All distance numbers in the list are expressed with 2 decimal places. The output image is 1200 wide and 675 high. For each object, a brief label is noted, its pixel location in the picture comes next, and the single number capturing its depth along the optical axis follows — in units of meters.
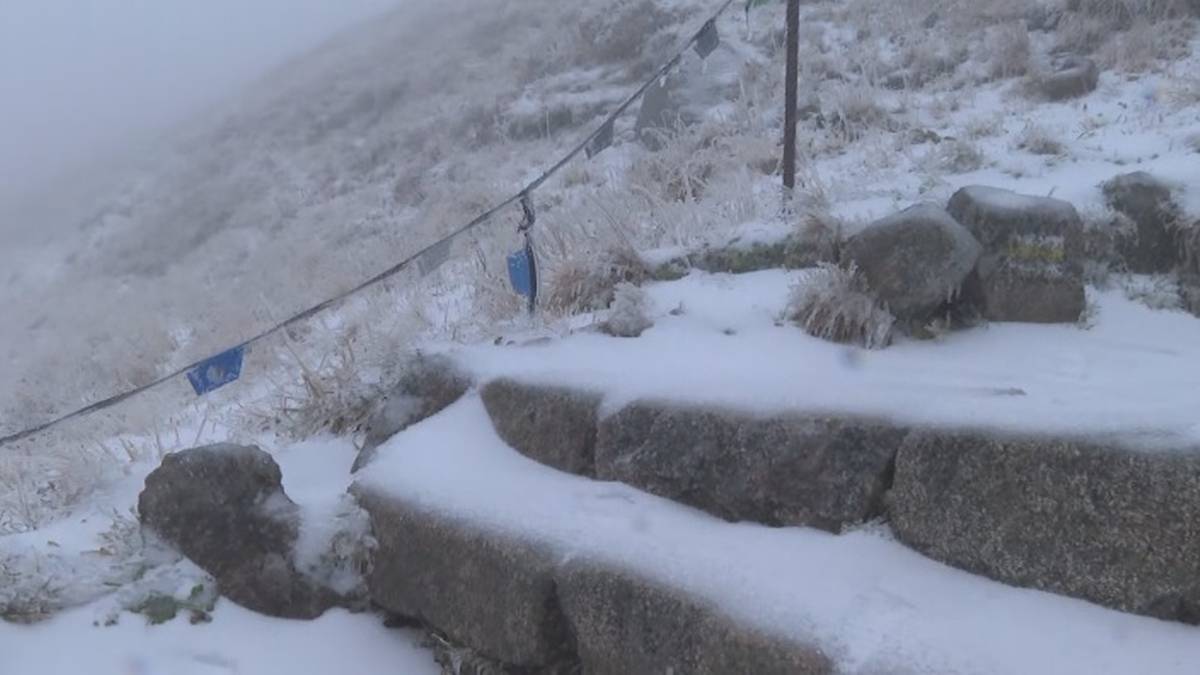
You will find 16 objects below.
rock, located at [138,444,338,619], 4.04
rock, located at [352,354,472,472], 4.71
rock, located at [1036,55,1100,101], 7.58
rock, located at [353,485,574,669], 3.46
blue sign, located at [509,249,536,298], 5.17
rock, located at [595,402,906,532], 3.32
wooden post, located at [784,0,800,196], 5.47
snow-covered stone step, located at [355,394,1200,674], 2.69
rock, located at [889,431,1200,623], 2.70
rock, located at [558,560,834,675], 2.83
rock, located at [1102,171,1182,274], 4.64
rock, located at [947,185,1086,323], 4.09
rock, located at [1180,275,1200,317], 4.28
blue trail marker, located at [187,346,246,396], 4.84
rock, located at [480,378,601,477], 4.03
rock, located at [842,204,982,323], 4.00
